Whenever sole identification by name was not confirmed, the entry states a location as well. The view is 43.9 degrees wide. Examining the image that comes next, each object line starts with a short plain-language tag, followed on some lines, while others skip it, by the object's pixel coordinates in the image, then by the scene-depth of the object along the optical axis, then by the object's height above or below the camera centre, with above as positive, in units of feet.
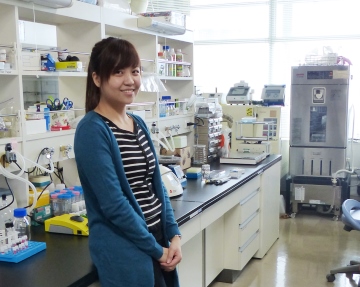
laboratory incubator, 16.31 -1.56
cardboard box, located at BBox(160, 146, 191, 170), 11.20 -1.55
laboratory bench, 5.12 -2.11
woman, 4.78 -0.93
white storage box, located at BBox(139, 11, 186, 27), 10.31 +1.77
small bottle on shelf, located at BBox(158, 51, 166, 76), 11.10 +0.66
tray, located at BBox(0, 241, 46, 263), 5.45 -1.99
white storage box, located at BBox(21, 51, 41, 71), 7.09 +0.51
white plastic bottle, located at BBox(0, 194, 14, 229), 6.46 -1.76
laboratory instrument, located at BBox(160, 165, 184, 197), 8.46 -1.72
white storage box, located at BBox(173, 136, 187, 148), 11.43 -1.27
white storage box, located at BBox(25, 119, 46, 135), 7.16 -0.55
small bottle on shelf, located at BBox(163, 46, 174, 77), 11.68 +0.83
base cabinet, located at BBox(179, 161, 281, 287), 9.16 -3.45
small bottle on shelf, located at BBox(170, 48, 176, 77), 11.97 +0.88
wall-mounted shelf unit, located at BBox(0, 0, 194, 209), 6.93 +0.77
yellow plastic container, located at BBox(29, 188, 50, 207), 7.20 -1.71
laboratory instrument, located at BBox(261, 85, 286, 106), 16.51 -0.13
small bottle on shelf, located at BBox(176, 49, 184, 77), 12.34 +0.71
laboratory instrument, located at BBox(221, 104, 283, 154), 16.44 -0.95
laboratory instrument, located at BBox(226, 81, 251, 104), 16.40 -0.12
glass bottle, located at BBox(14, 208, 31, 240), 6.10 -1.80
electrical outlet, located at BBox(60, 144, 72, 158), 7.87 -1.01
